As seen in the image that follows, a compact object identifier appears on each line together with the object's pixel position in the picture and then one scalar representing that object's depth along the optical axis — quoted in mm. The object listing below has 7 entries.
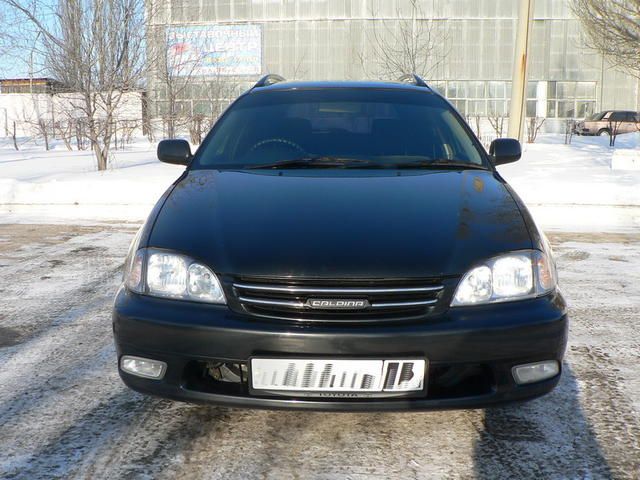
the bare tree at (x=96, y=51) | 11820
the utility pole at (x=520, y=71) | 12242
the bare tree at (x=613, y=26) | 15297
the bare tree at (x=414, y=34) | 33719
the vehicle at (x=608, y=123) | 30531
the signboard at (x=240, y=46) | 34881
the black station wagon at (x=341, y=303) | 2219
